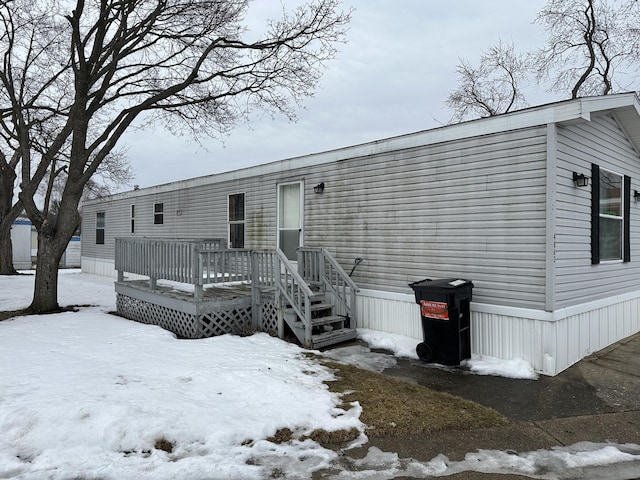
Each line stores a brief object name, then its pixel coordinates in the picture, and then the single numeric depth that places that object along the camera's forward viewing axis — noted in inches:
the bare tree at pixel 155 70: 330.0
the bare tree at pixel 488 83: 797.2
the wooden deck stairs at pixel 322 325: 235.0
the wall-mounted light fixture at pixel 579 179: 205.8
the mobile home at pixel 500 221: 195.3
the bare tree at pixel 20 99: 374.0
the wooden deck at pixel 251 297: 242.8
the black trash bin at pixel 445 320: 200.7
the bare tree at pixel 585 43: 614.9
